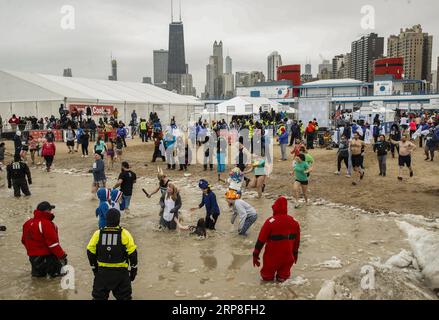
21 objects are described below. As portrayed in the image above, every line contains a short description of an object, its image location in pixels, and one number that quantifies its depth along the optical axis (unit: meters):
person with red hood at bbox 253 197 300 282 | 6.11
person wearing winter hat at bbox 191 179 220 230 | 9.07
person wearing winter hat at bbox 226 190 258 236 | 8.73
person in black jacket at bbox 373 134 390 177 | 14.48
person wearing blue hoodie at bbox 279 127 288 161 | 19.05
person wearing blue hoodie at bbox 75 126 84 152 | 21.12
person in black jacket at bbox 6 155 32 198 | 12.59
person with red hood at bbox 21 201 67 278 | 6.30
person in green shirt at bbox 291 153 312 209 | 11.24
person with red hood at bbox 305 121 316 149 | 22.03
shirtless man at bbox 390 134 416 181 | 13.48
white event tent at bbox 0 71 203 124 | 29.23
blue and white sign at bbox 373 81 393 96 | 74.81
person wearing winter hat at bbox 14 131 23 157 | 18.53
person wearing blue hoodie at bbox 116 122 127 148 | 19.84
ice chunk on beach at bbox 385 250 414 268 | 6.51
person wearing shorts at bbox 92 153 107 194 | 12.18
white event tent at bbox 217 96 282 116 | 29.17
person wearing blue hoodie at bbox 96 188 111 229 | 7.98
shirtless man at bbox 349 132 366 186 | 13.46
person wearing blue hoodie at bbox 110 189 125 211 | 8.38
